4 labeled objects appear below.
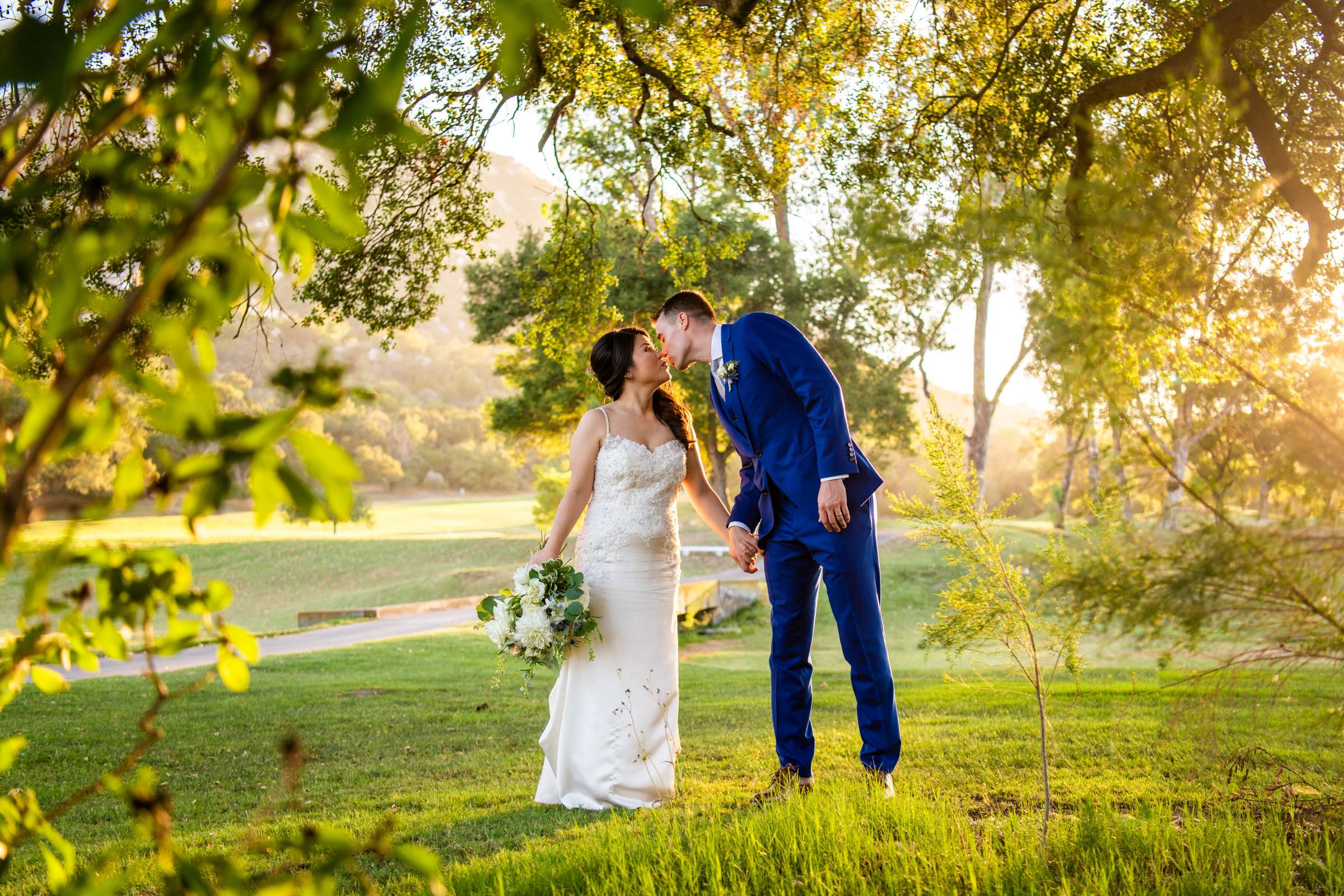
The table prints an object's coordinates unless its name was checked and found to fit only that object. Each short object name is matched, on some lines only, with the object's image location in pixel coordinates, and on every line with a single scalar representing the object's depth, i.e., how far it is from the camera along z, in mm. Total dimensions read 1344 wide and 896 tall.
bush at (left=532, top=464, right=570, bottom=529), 28812
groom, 4438
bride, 4883
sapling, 3453
